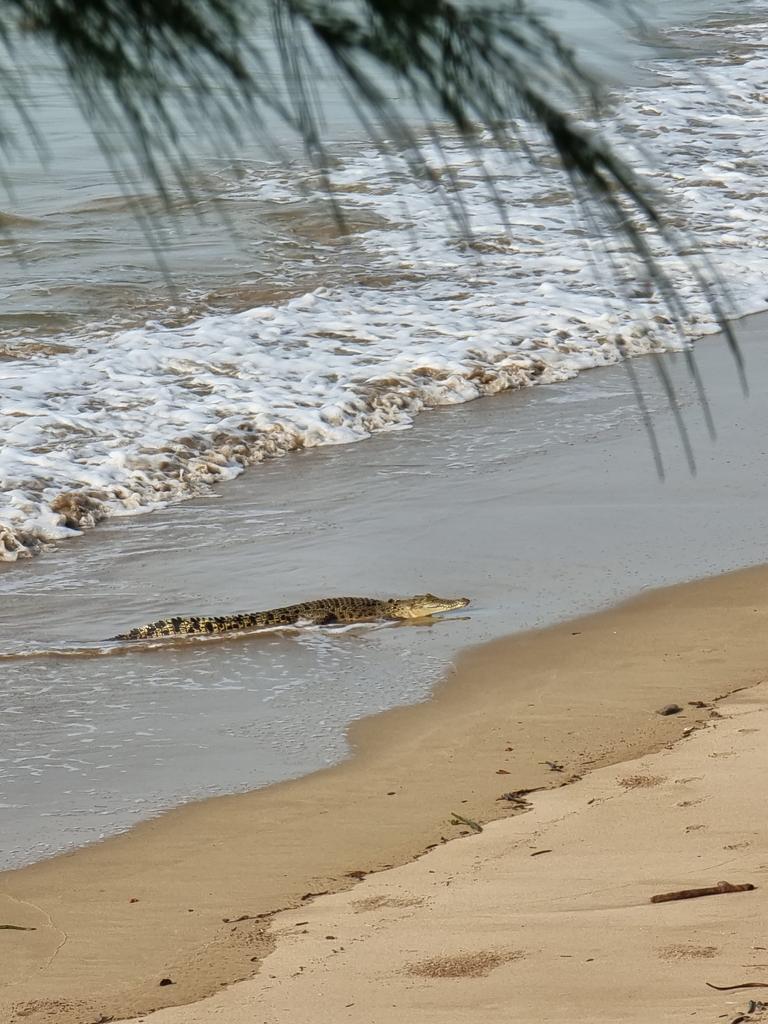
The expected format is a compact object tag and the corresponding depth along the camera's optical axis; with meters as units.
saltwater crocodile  13.70
